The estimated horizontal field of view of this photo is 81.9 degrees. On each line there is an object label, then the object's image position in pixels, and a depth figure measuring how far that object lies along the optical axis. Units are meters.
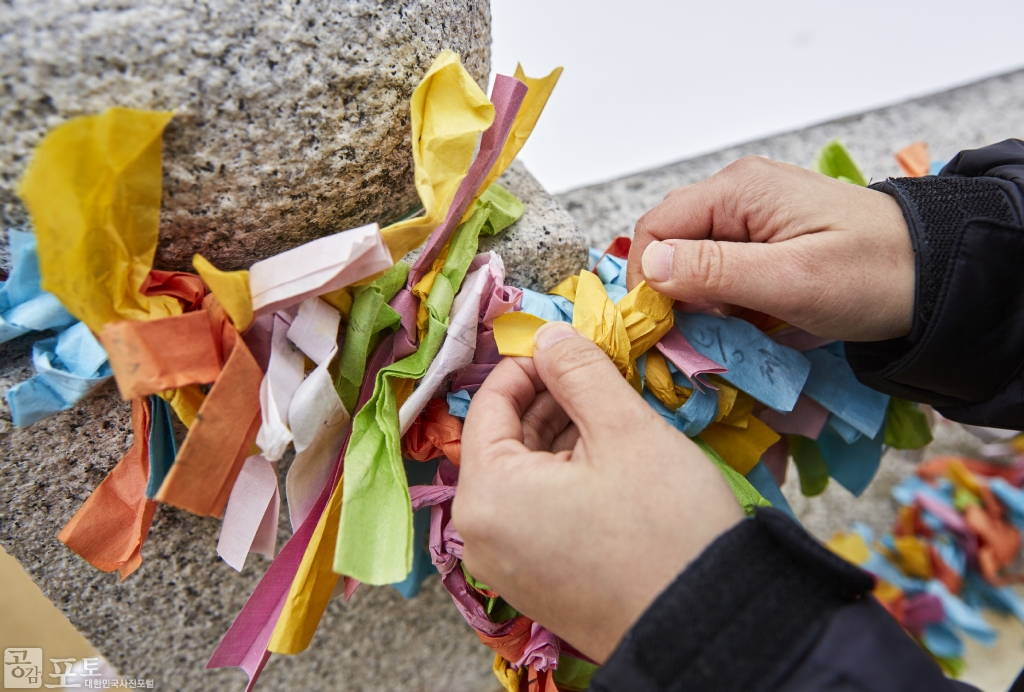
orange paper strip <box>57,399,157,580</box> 0.47
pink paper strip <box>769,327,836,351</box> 0.60
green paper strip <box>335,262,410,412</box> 0.44
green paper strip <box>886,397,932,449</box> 0.70
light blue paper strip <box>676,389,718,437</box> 0.52
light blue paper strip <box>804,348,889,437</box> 0.61
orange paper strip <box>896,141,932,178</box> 0.74
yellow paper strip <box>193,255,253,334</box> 0.37
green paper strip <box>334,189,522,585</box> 0.41
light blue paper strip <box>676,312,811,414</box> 0.53
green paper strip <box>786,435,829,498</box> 0.72
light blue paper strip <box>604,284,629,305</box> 0.57
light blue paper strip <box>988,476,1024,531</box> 0.99
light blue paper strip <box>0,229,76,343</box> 0.40
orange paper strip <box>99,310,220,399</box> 0.36
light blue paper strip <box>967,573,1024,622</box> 0.99
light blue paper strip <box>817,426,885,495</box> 0.70
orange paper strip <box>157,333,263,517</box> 0.39
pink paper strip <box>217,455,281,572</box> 0.47
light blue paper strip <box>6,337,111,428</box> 0.41
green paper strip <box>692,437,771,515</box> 0.49
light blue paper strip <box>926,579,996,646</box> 0.96
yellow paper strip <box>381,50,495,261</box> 0.42
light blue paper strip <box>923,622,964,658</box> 0.96
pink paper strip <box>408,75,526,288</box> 0.48
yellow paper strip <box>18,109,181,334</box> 0.33
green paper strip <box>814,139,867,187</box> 0.71
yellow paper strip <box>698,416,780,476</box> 0.58
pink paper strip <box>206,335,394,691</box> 0.49
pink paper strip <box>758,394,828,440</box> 0.63
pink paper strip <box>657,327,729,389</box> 0.50
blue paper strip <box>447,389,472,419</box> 0.50
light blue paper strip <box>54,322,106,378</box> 0.41
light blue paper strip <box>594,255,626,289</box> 0.60
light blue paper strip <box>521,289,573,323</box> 0.52
